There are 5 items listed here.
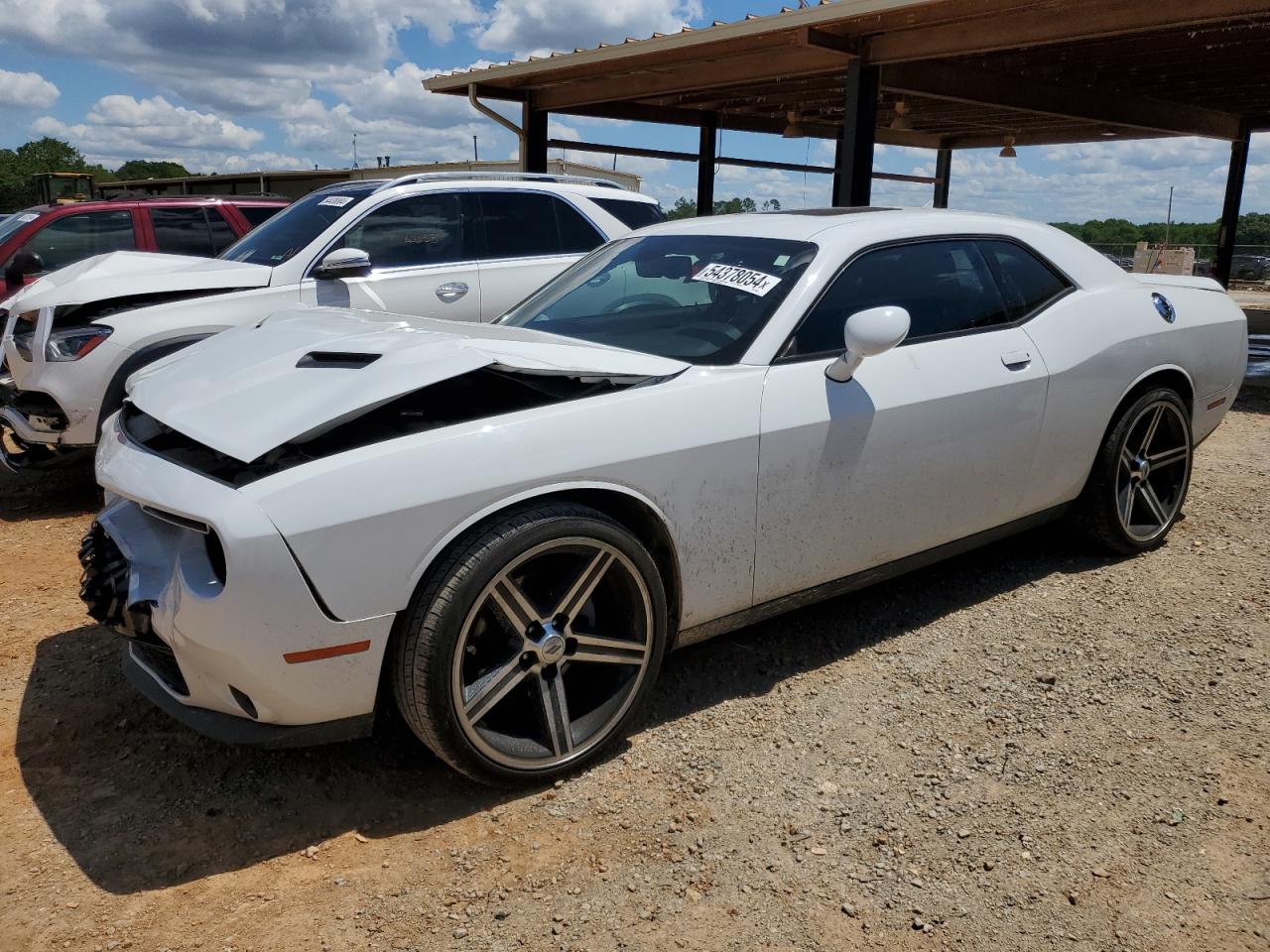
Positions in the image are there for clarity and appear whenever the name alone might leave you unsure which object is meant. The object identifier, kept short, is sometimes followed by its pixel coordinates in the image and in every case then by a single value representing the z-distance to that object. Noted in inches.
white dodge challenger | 99.3
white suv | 220.2
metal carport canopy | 334.0
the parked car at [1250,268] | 1370.6
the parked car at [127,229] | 322.0
